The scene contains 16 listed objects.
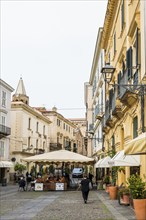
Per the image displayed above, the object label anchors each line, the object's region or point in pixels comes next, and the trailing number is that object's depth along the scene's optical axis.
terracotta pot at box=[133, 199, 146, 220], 11.07
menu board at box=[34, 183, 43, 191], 29.97
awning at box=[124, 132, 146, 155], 9.40
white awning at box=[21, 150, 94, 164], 29.97
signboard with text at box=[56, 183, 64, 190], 30.47
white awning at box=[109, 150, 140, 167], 15.91
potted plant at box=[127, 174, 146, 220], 11.09
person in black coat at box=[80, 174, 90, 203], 19.27
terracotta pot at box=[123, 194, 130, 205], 16.28
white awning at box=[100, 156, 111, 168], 24.03
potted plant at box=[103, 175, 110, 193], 28.48
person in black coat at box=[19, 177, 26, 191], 30.36
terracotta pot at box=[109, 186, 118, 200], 20.88
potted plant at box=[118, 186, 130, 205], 16.29
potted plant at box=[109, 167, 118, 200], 20.89
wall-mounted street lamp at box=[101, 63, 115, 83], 15.74
